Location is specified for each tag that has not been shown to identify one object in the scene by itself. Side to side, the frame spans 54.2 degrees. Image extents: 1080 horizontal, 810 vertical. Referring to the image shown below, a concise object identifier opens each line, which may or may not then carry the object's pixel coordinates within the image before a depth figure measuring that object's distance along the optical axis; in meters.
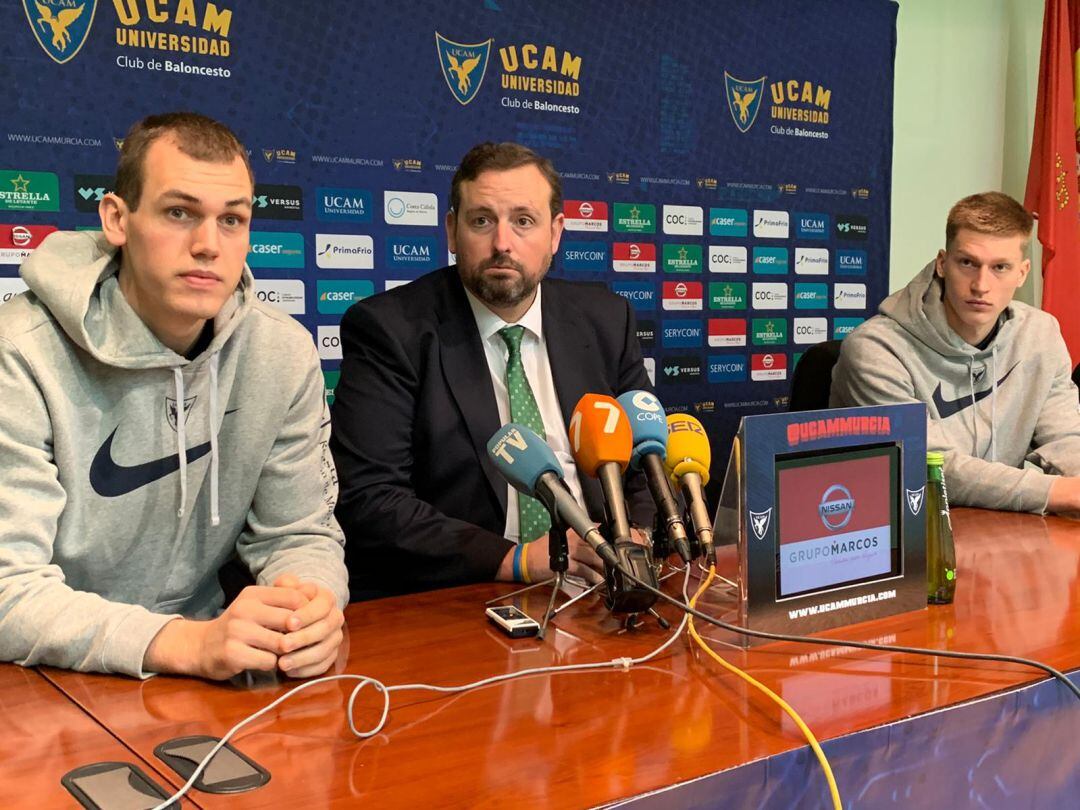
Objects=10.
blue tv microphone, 1.32
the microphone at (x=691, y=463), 1.38
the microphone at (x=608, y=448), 1.34
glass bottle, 1.51
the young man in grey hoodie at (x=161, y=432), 1.27
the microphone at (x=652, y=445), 1.37
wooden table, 0.95
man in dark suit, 1.94
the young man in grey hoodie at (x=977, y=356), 2.58
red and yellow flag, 4.20
